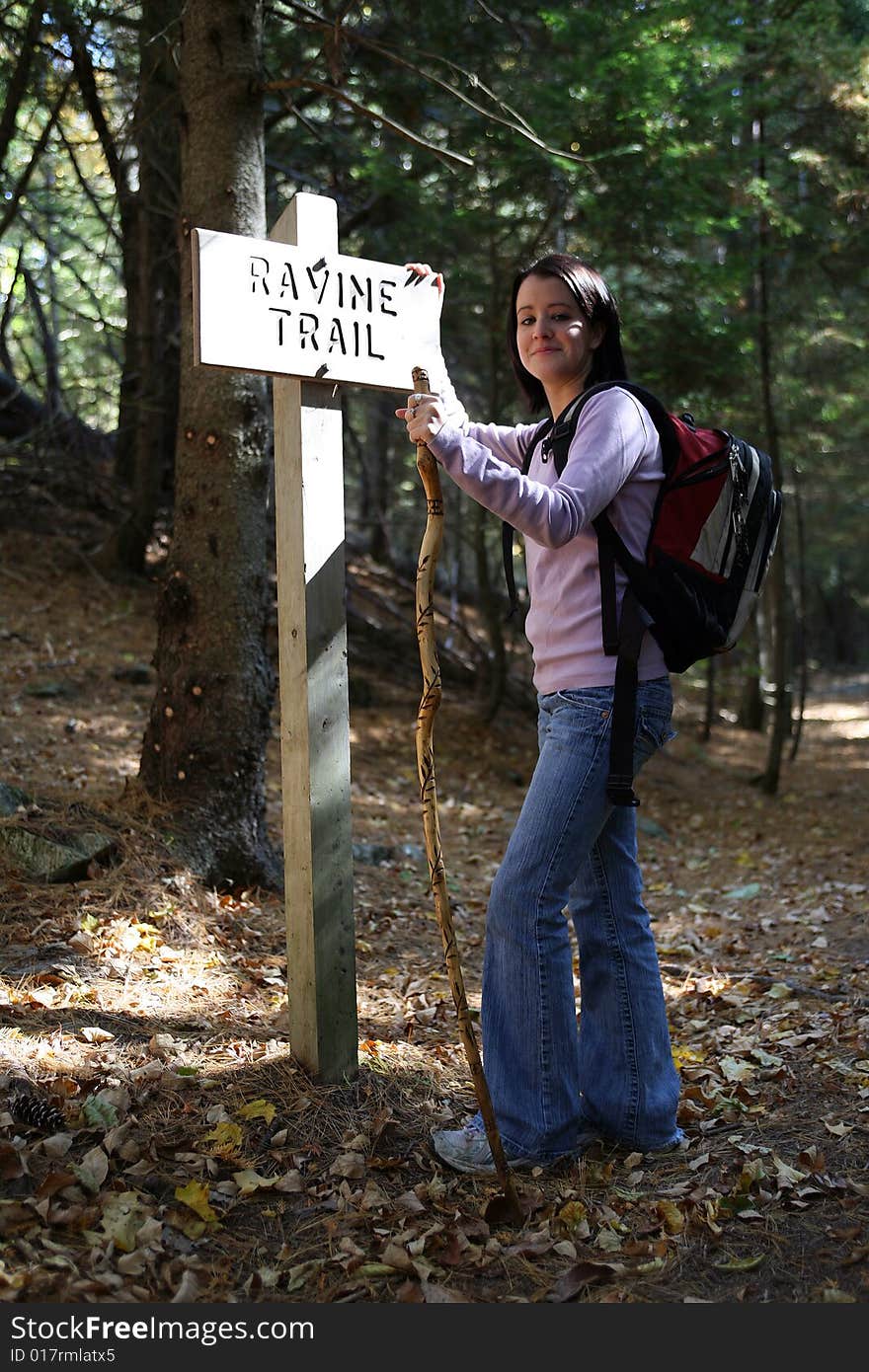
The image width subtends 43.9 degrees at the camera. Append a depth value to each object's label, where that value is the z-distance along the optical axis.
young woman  2.79
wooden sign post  3.19
